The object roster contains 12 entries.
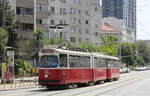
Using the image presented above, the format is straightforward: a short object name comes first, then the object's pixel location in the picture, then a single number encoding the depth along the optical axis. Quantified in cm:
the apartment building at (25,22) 5469
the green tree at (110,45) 7381
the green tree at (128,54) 9634
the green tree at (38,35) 5325
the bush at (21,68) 4797
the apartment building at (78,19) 7356
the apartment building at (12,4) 5435
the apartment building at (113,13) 18338
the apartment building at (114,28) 12241
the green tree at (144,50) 13250
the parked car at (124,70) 7904
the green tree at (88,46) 6954
